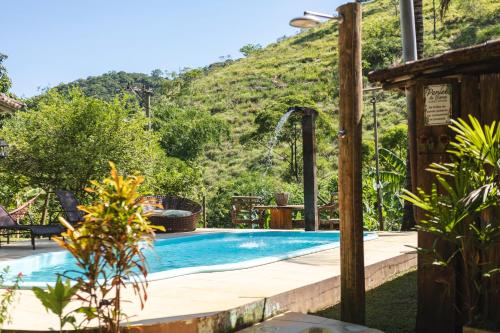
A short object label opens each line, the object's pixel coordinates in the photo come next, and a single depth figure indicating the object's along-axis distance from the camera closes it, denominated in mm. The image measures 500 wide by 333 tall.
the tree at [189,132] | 32375
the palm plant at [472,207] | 3584
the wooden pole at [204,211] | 14921
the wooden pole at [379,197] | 12266
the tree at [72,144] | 13164
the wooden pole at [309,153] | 11508
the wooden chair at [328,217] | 12711
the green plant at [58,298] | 3249
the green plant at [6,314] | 3555
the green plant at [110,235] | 3137
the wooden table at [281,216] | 13266
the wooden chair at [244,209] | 13836
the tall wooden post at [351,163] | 4488
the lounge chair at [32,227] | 9180
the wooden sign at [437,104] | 4301
